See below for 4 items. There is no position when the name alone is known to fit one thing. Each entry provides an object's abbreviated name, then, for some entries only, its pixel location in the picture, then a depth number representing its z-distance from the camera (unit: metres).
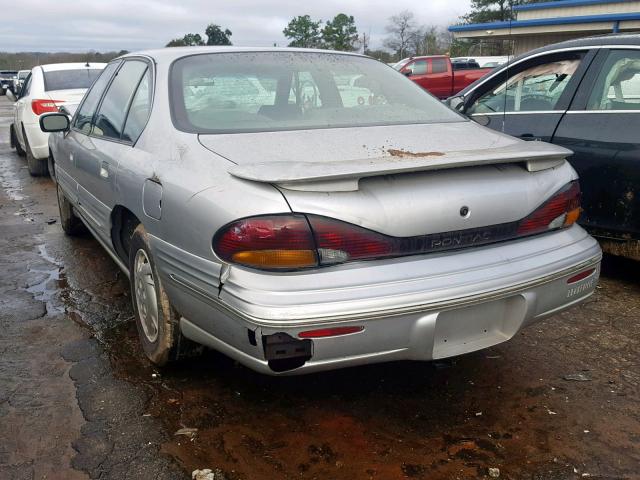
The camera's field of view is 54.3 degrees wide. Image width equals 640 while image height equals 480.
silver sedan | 2.15
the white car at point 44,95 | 8.53
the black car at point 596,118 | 3.91
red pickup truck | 18.23
